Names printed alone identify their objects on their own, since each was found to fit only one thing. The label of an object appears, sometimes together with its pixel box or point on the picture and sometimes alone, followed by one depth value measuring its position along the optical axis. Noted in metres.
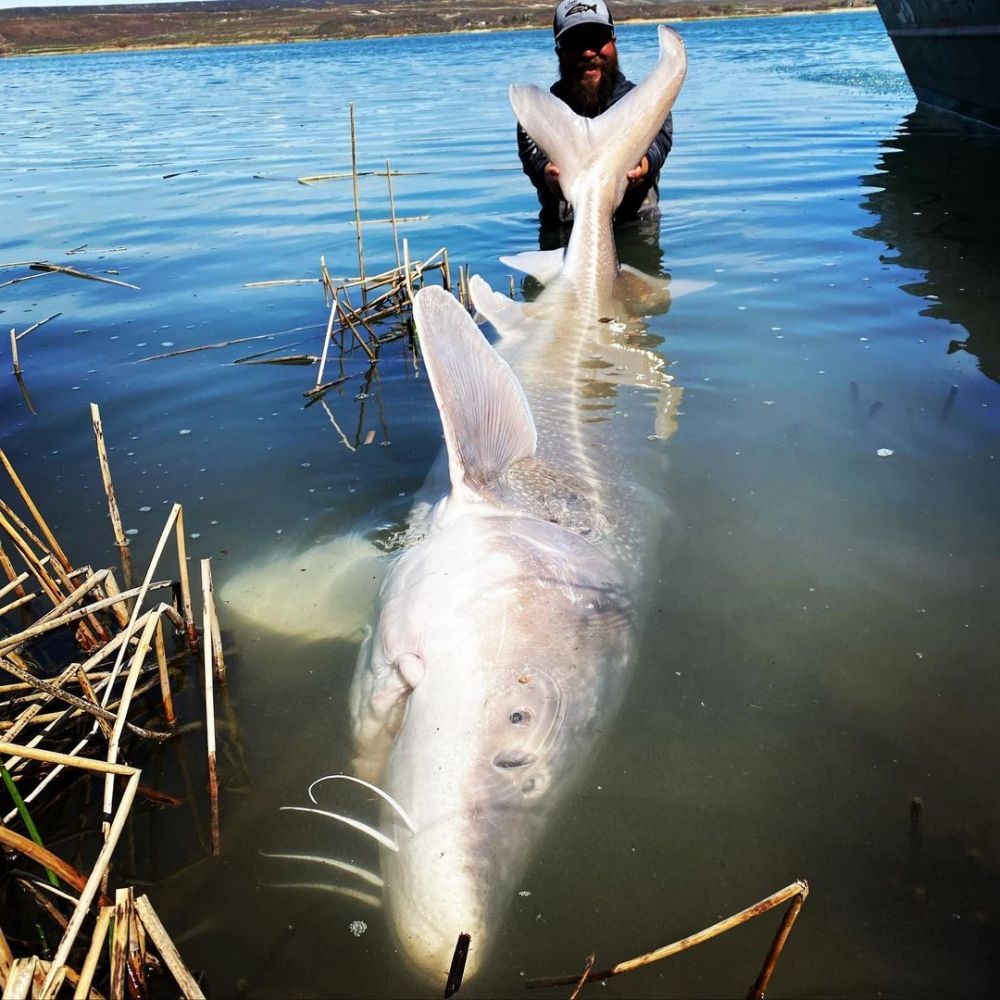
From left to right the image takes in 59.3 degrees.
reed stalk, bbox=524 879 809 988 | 1.63
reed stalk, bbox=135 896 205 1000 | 1.62
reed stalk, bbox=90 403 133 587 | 3.01
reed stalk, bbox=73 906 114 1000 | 1.54
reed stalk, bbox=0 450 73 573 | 2.94
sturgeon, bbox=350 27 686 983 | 2.00
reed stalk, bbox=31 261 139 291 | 7.19
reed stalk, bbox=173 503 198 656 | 2.85
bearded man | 7.33
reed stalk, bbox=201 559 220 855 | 2.16
